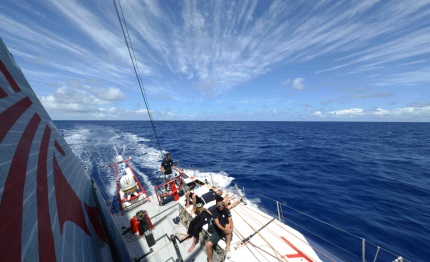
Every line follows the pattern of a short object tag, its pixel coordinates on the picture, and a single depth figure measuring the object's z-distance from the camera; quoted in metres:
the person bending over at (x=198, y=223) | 5.82
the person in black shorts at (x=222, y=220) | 5.14
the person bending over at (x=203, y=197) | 6.91
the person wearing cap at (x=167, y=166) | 9.81
